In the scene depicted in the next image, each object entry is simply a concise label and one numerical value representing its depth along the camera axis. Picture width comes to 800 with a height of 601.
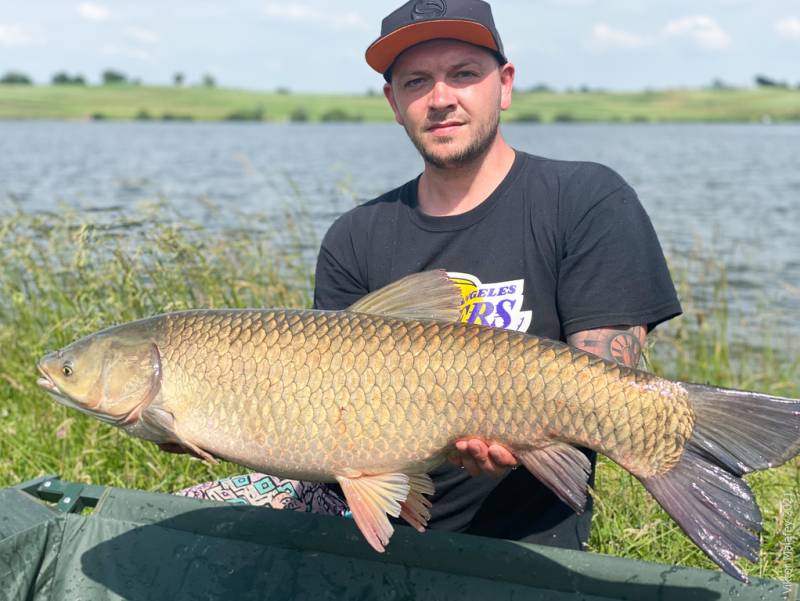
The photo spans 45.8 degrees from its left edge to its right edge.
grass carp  1.61
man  2.09
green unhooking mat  1.83
